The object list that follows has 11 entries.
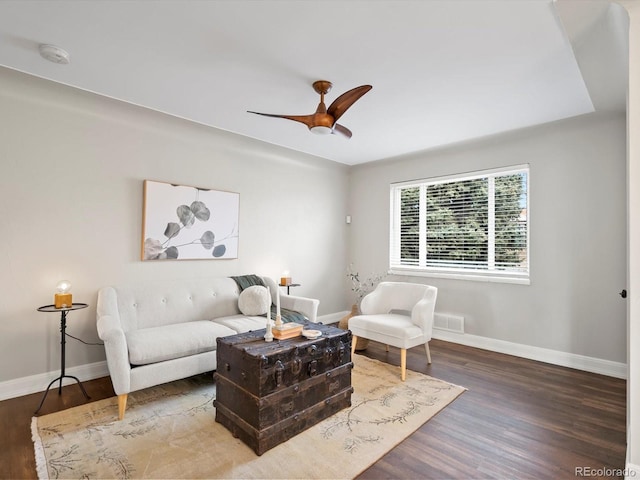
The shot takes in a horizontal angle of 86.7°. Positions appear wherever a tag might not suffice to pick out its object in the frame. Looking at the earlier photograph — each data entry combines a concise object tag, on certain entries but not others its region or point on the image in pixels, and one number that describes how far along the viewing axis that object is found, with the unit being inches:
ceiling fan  95.2
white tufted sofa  95.5
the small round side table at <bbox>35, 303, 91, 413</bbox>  103.6
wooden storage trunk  81.7
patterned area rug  74.0
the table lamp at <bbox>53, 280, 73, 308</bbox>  104.6
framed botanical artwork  138.0
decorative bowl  97.0
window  157.0
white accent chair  128.7
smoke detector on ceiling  88.5
